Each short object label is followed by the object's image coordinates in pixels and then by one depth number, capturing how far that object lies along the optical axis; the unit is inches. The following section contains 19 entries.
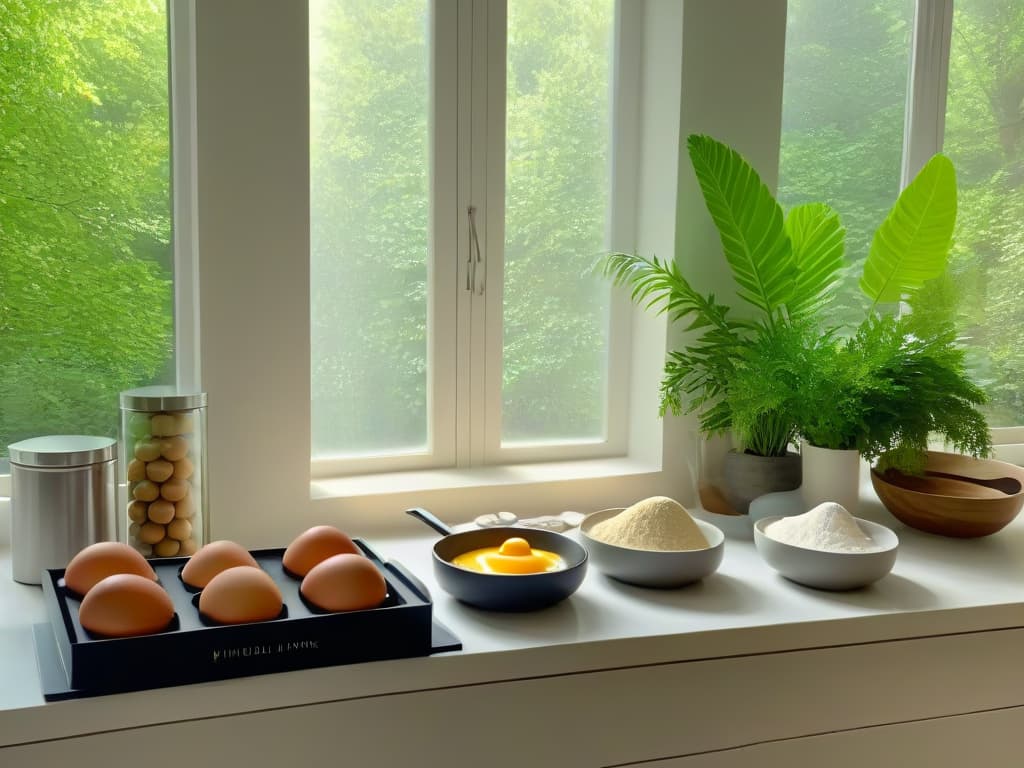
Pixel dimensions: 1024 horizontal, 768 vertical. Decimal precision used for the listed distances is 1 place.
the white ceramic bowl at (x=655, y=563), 57.4
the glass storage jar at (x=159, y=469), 57.2
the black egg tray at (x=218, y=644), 42.6
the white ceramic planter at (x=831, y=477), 69.3
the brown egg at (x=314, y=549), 52.8
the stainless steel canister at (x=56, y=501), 54.8
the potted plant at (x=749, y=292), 70.7
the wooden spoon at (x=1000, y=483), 73.9
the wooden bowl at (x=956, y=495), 68.5
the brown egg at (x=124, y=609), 43.4
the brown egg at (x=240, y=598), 45.4
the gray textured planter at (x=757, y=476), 72.1
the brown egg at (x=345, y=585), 47.6
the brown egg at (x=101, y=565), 48.1
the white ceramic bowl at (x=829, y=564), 57.6
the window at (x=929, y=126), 85.8
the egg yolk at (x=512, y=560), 54.9
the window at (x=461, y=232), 72.1
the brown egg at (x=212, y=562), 50.1
